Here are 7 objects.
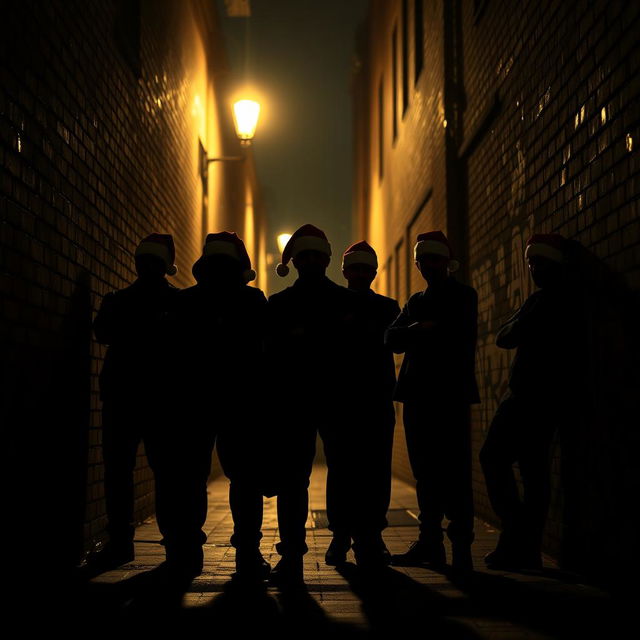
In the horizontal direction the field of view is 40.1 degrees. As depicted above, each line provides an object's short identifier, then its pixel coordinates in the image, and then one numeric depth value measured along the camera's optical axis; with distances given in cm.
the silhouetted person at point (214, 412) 438
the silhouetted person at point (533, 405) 459
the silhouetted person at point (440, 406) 473
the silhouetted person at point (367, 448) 450
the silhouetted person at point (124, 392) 480
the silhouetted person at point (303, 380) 433
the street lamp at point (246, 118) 1145
